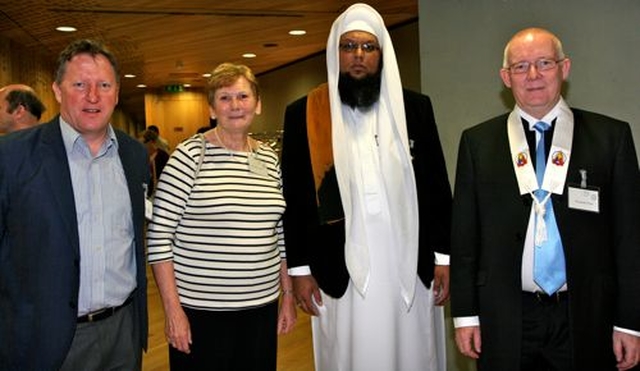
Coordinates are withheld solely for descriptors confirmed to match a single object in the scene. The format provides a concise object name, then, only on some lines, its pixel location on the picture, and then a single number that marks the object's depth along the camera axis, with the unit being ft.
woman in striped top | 7.56
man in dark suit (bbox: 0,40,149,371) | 6.26
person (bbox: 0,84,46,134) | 11.38
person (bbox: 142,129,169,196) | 27.89
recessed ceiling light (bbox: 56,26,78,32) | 22.06
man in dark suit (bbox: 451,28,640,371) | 6.63
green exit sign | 45.93
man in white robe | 8.18
